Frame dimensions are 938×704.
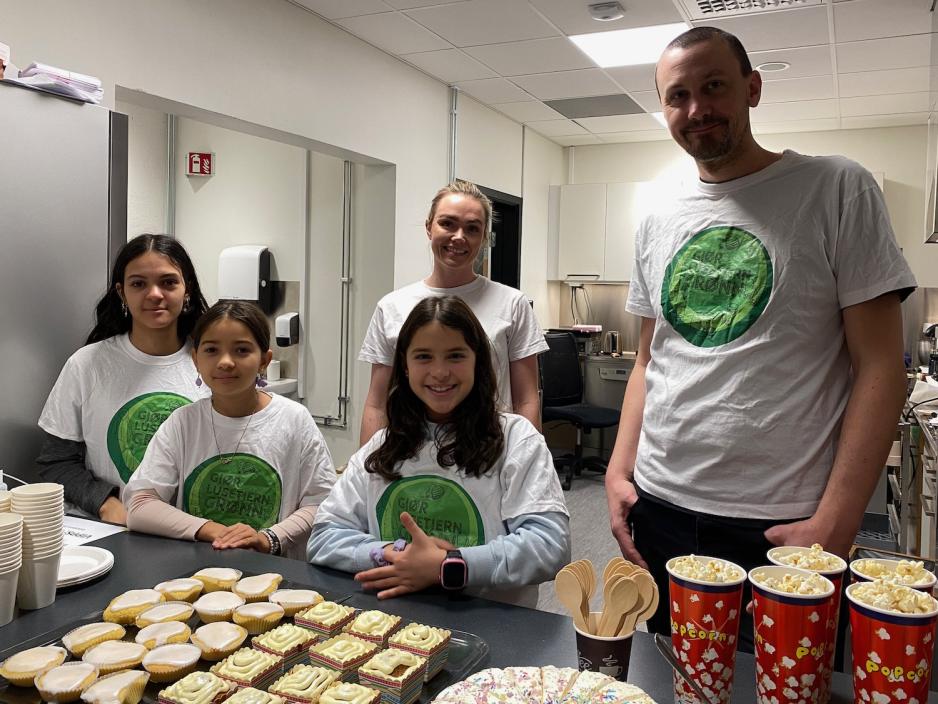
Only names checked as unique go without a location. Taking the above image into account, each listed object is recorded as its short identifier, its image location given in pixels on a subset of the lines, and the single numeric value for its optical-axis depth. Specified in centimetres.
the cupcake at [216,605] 112
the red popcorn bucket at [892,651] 71
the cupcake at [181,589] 118
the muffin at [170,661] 95
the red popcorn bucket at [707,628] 80
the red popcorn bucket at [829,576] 79
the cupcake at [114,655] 96
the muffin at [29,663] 93
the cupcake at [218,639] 101
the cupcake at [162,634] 103
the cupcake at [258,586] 118
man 130
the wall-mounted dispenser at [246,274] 430
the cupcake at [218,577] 123
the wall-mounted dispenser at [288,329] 434
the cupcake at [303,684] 88
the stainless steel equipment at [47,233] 185
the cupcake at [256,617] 109
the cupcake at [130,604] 110
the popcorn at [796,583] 77
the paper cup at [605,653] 89
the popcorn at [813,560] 83
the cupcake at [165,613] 109
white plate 127
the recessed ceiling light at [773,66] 400
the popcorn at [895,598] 73
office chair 514
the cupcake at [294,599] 114
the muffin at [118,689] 88
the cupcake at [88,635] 101
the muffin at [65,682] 90
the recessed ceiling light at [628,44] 363
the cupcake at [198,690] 87
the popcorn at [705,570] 83
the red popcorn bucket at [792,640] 76
